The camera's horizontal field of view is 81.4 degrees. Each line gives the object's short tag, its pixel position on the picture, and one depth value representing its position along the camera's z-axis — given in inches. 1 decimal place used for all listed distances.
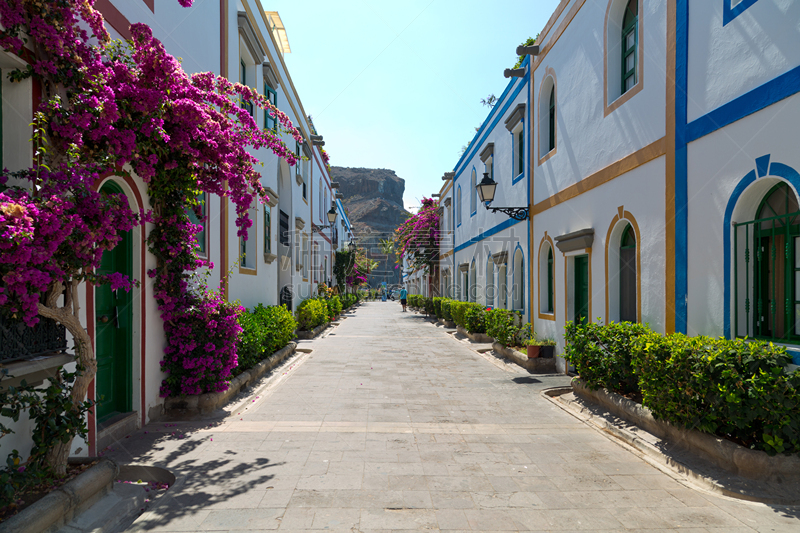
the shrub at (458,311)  631.8
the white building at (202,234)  168.6
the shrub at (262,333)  290.8
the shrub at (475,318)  559.2
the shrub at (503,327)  428.6
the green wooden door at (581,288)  339.0
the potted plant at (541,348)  361.7
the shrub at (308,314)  584.8
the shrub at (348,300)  1184.8
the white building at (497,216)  464.4
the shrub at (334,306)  802.0
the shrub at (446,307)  765.4
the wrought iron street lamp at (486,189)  406.9
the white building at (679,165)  171.2
